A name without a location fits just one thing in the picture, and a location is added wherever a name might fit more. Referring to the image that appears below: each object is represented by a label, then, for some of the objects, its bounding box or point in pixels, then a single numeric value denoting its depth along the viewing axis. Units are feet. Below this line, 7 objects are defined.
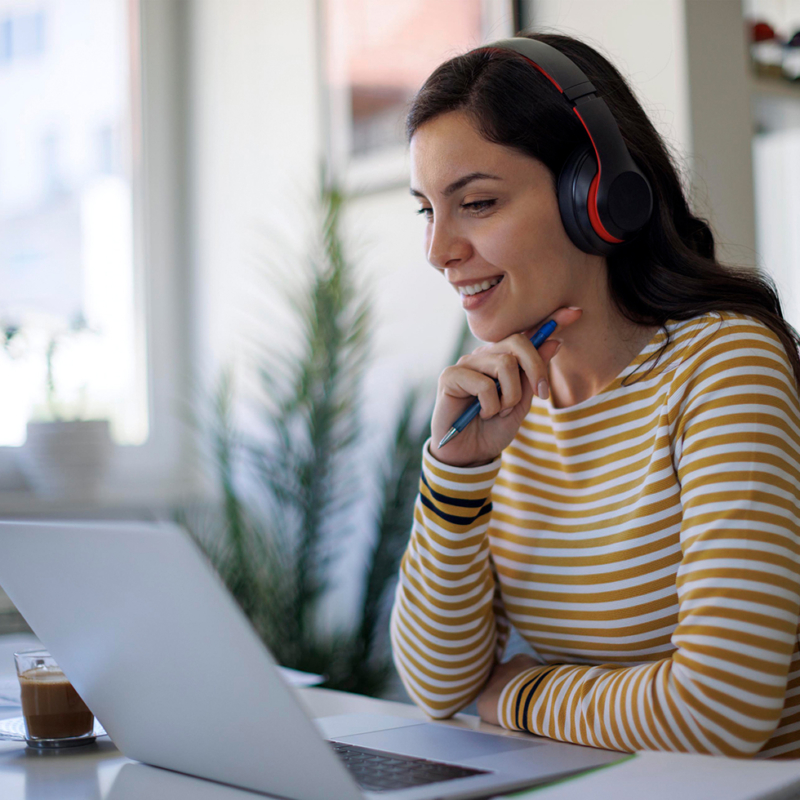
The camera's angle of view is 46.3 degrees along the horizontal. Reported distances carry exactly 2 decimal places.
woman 2.73
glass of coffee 2.63
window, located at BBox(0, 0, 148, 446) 8.74
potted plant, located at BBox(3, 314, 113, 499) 7.76
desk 2.15
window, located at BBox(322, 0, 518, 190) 7.09
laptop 1.78
